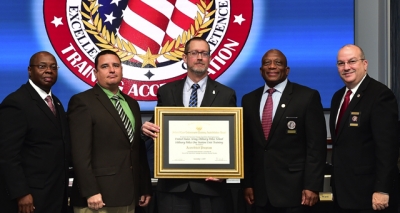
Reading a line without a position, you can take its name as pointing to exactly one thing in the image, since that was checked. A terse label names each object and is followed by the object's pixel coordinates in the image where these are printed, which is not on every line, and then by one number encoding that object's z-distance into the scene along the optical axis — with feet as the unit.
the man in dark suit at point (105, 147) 10.93
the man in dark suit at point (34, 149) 10.78
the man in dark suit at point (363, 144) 11.01
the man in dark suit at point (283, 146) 11.61
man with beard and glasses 11.46
